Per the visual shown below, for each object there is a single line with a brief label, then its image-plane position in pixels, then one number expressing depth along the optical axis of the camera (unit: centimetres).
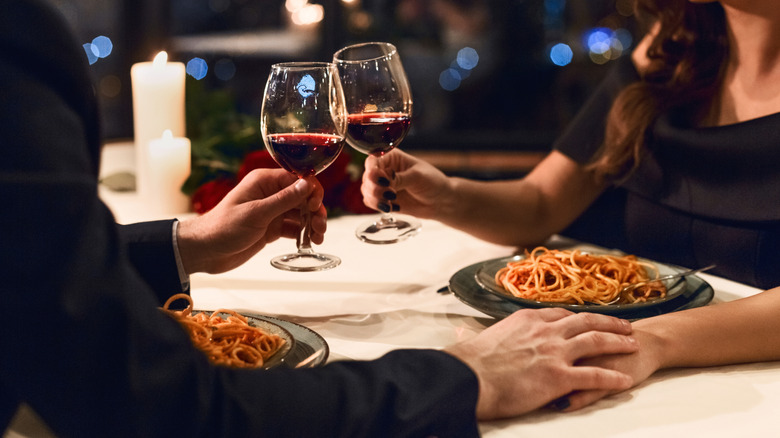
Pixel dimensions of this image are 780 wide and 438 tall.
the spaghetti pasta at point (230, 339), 83
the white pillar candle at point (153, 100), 186
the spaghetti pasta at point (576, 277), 111
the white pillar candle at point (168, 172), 182
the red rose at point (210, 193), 176
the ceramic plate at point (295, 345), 82
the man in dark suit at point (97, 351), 55
